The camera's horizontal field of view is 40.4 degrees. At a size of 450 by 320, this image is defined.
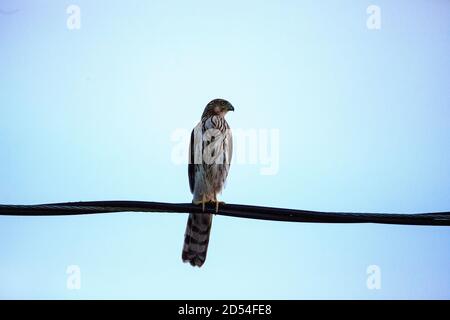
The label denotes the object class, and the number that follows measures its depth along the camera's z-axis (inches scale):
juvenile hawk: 255.3
